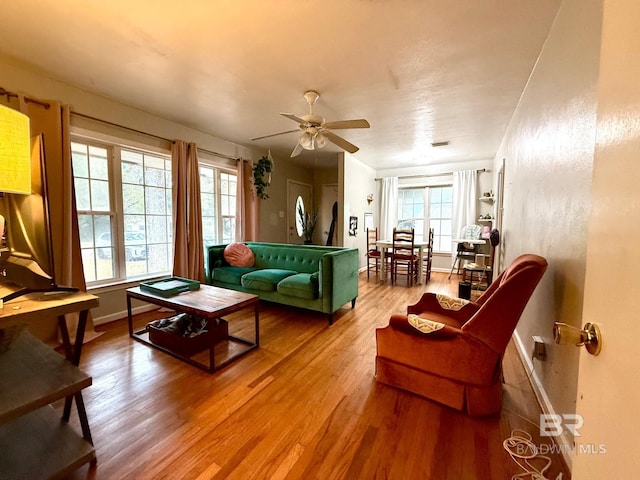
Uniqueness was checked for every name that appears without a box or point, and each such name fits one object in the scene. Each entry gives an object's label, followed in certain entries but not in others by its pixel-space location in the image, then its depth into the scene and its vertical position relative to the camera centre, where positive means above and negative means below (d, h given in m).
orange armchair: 1.46 -0.76
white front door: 5.87 +0.51
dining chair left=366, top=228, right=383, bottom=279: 5.33 -0.38
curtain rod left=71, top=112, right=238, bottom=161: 2.72 +1.10
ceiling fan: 2.62 +1.00
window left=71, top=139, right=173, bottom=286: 2.89 +0.15
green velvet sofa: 2.95 -0.64
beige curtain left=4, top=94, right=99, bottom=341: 2.42 +0.26
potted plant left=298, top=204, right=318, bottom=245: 6.25 +0.02
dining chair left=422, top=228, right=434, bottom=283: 5.13 -0.58
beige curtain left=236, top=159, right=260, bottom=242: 4.49 +0.34
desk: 1.02 -0.67
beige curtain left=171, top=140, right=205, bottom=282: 3.50 +0.16
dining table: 4.88 -0.53
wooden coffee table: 2.08 -0.68
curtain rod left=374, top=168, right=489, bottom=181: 5.53 +1.18
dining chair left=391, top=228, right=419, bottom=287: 4.65 -0.52
